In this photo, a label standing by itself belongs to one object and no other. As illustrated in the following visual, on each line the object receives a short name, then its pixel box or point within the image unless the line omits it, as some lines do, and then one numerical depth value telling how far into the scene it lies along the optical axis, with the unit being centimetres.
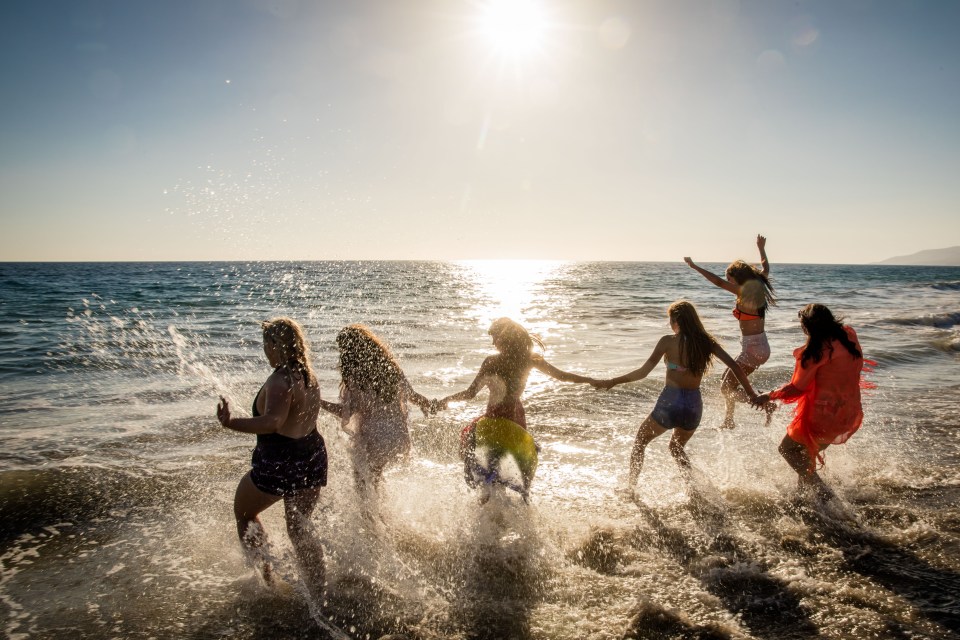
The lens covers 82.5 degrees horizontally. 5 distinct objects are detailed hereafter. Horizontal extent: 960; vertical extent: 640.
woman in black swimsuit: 393
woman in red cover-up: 536
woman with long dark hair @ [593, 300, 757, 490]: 559
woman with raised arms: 768
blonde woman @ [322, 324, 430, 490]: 490
